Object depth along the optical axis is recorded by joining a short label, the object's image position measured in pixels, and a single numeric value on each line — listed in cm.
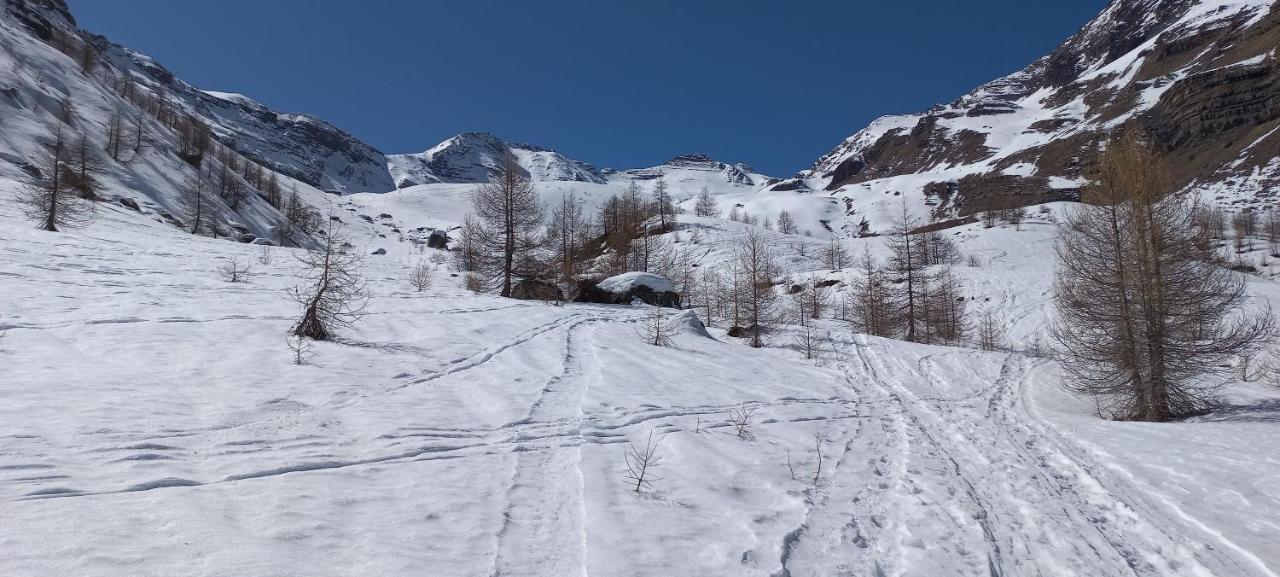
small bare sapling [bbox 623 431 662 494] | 523
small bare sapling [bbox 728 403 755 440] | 755
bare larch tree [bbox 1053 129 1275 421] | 1125
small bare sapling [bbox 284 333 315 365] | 803
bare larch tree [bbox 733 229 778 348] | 2103
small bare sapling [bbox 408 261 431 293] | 2336
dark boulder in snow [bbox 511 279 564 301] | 2533
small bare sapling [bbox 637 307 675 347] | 1534
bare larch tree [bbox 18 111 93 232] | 2132
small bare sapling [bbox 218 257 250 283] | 1562
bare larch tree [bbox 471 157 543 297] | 2559
